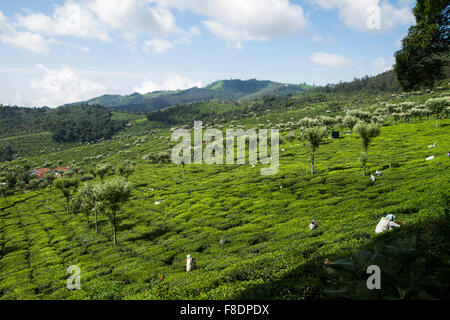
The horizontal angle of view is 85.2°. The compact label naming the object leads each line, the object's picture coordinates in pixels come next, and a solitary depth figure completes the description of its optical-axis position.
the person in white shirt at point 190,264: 23.22
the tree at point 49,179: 116.38
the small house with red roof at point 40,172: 149.15
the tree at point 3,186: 100.21
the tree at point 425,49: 20.56
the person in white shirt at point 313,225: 26.23
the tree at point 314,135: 55.88
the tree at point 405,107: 120.31
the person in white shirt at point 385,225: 17.50
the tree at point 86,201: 47.09
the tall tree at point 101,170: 84.94
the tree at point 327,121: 116.59
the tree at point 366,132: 47.41
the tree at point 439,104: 98.19
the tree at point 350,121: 99.31
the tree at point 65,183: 64.38
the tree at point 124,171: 78.56
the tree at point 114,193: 35.38
